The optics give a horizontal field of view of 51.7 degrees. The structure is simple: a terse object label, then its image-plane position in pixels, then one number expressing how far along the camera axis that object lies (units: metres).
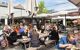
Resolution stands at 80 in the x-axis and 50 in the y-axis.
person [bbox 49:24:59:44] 4.14
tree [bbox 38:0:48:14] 23.04
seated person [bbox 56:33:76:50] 1.72
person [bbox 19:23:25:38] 4.65
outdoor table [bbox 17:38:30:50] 4.15
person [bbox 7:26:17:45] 4.48
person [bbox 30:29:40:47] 3.84
